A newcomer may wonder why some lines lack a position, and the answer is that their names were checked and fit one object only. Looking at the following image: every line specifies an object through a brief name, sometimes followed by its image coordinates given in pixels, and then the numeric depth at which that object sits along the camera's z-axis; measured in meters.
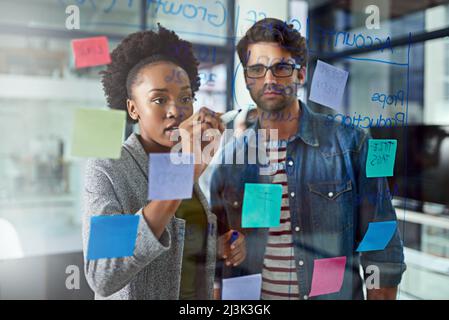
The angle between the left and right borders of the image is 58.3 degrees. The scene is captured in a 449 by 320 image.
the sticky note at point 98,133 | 0.86
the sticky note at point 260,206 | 1.01
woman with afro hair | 0.88
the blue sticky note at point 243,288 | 1.01
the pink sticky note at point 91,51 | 0.87
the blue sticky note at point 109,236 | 0.88
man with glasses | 0.99
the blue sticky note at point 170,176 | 0.91
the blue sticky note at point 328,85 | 1.04
